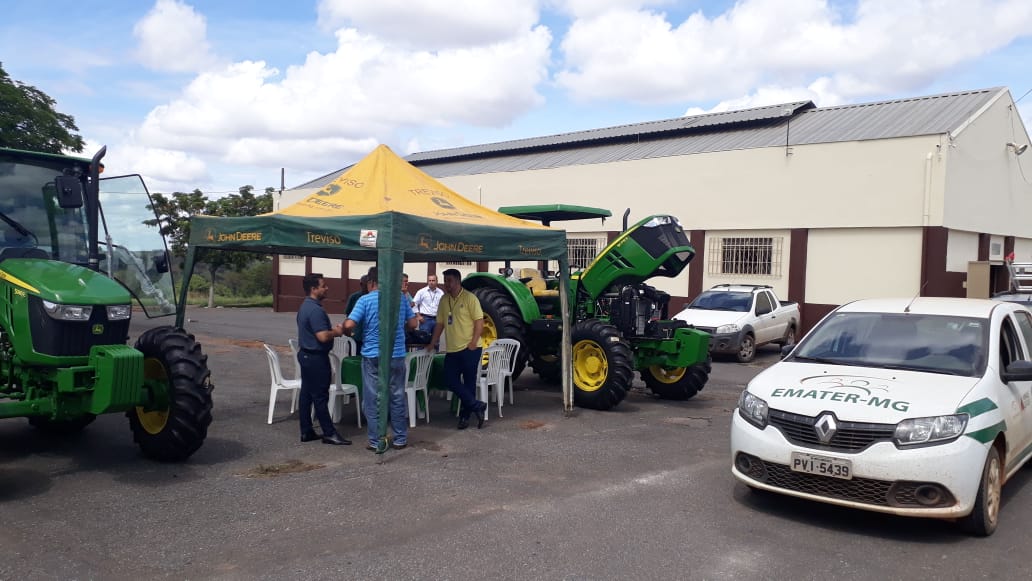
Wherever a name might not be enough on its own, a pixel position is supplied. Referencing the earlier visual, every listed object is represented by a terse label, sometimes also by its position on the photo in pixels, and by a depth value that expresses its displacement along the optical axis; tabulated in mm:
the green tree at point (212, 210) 31828
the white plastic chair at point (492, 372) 8703
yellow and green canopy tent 7113
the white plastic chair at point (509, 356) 9125
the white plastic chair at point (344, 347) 9160
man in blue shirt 7301
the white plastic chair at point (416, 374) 8203
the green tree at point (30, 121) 19594
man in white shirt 12523
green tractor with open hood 9477
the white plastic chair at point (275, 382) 8133
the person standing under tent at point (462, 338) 8102
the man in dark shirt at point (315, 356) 7293
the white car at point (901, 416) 4871
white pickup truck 14648
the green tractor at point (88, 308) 5852
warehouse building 16531
